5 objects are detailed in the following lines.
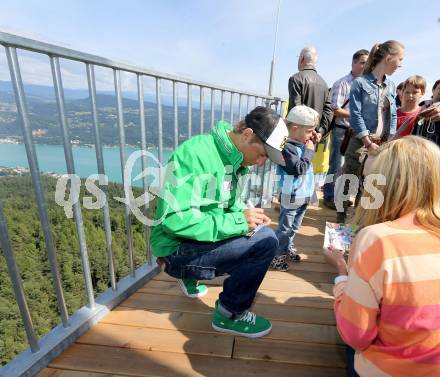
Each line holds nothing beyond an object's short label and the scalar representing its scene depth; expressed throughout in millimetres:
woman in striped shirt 893
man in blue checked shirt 3875
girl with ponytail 2906
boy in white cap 2238
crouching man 1551
